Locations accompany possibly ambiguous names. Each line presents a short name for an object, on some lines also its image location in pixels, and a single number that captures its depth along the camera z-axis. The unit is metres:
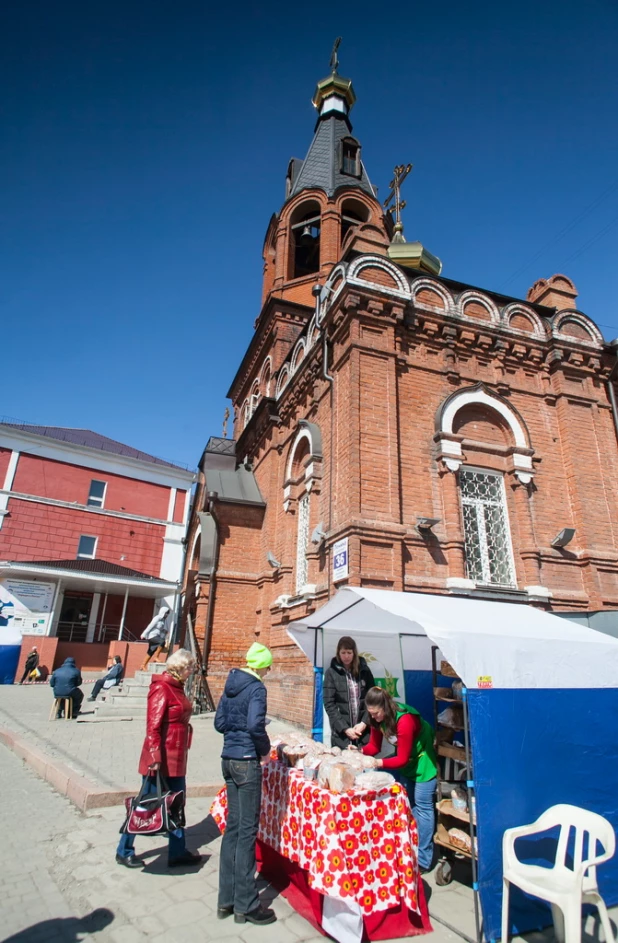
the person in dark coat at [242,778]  3.35
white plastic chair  3.03
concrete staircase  11.62
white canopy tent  3.50
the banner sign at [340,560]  7.90
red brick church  8.57
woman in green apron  4.28
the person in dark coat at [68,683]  10.44
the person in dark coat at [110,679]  14.16
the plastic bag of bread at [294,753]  4.17
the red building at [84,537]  21.64
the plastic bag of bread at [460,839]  3.91
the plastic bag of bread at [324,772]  3.64
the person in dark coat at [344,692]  5.29
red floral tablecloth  3.24
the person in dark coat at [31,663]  17.73
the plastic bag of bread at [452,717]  4.58
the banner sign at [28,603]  21.12
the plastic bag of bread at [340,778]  3.48
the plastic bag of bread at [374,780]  3.54
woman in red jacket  3.96
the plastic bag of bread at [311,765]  3.83
